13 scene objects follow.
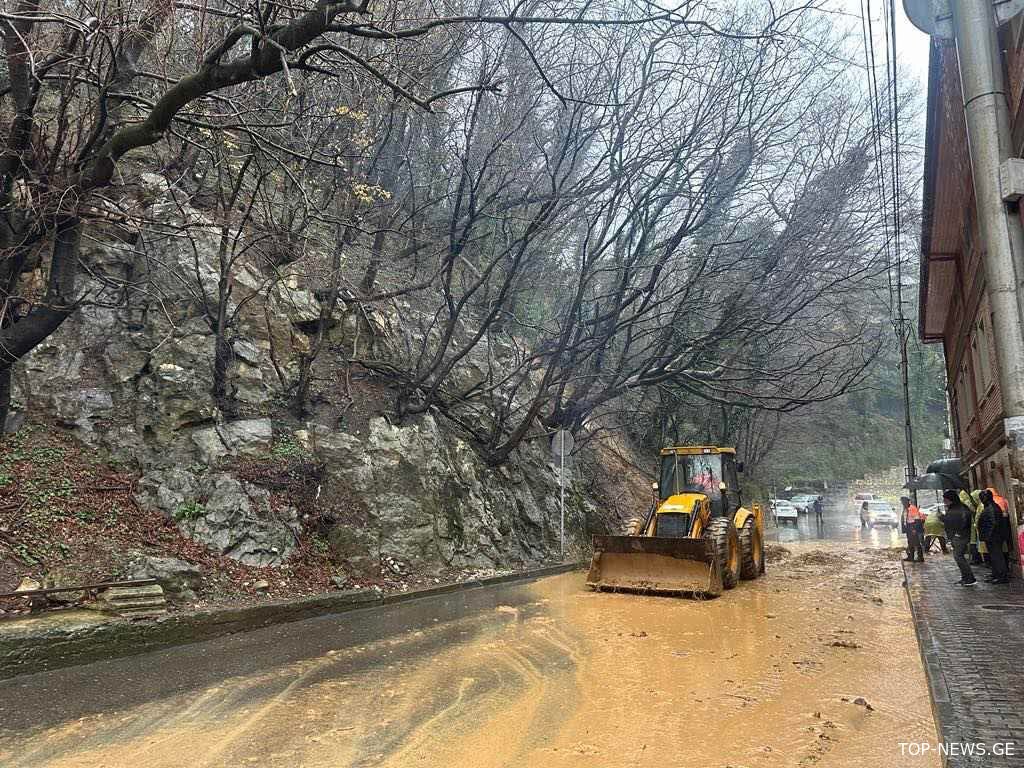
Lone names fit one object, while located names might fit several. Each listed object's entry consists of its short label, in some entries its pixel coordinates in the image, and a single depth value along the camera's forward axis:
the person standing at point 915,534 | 17.59
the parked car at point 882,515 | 38.28
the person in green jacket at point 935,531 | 21.31
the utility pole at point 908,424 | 25.58
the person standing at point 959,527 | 12.52
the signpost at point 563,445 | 16.80
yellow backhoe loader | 12.24
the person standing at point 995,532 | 12.12
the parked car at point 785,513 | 39.28
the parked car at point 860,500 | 40.28
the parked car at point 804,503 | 46.34
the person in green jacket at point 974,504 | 13.04
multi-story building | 10.02
